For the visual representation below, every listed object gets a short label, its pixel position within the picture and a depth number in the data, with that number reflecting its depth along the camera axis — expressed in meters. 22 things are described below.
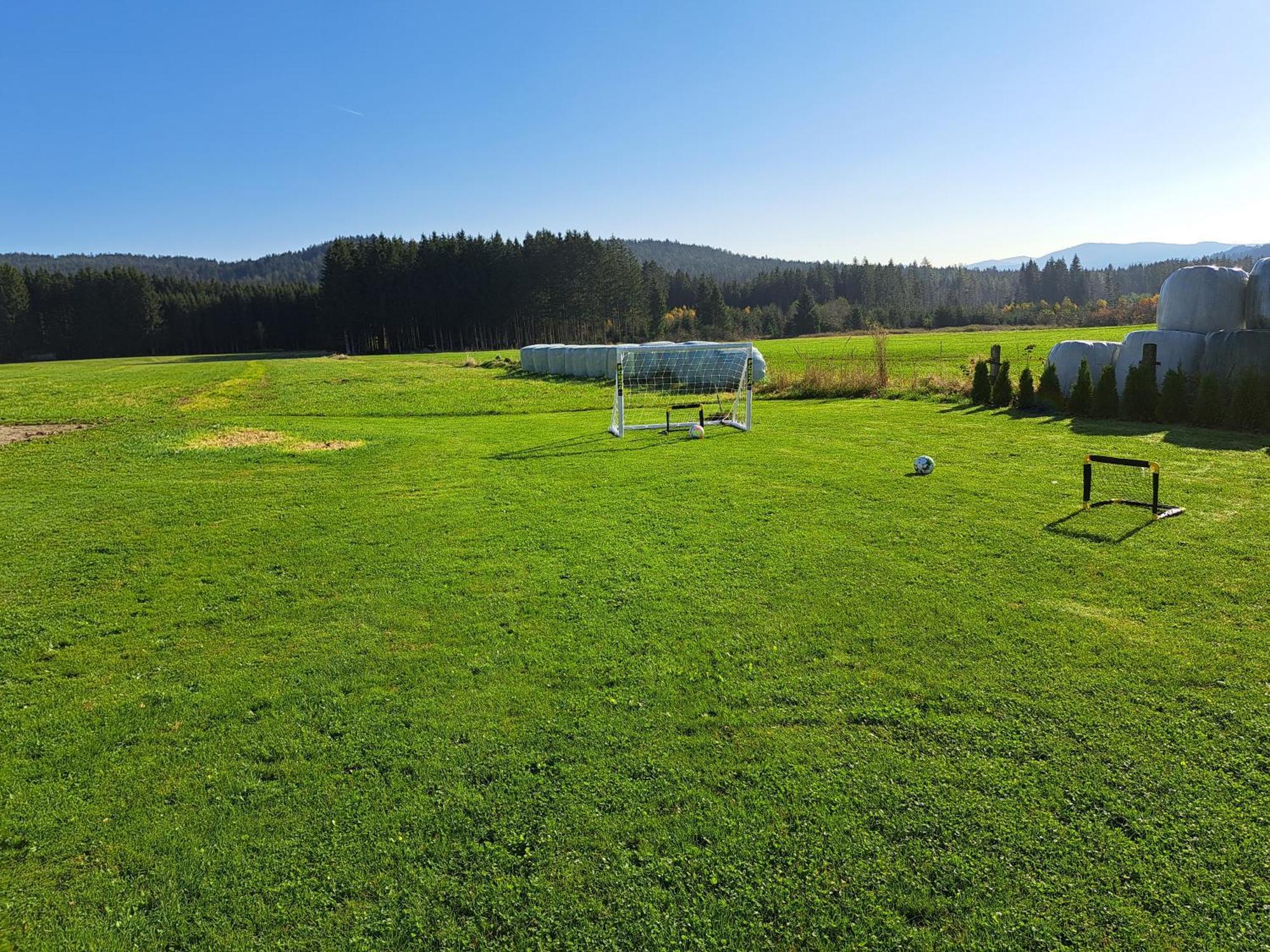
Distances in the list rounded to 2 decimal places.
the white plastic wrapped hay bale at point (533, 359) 40.91
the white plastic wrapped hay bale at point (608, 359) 34.50
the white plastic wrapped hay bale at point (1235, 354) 13.96
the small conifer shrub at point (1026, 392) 17.52
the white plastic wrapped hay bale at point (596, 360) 35.79
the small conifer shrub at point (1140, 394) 14.88
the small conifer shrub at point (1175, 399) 14.45
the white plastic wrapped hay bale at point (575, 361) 37.12
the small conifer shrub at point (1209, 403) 13.85
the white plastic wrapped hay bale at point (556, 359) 38.96
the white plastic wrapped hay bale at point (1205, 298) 15.16
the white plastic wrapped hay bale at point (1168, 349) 15.36
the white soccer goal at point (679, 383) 21.30
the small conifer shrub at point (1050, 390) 16.94
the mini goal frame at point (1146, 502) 7.65
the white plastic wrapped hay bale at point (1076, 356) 17.17
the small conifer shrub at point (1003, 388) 18.23
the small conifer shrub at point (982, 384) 18.72
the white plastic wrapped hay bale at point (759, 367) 29.72
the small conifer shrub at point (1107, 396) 15.52
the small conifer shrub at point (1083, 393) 15.95
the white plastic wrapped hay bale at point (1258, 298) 14.36
